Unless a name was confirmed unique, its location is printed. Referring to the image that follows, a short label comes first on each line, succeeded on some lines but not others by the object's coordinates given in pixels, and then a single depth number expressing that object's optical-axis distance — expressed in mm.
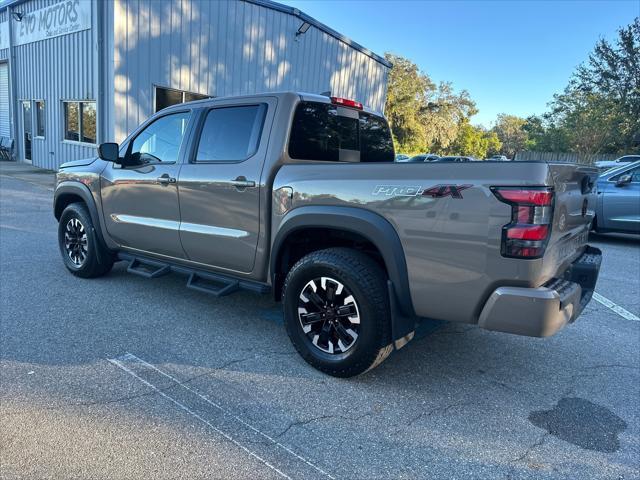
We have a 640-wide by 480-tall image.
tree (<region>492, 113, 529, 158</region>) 96812
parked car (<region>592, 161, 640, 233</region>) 8983
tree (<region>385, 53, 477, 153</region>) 41656
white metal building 13469
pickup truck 2695
